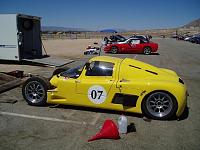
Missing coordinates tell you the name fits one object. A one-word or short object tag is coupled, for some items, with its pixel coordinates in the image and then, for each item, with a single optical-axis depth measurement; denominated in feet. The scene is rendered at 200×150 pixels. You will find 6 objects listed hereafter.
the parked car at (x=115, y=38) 68.24
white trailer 32.81
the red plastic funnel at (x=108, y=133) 11.54
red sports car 52.08
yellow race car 13.72
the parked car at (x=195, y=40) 100.61
